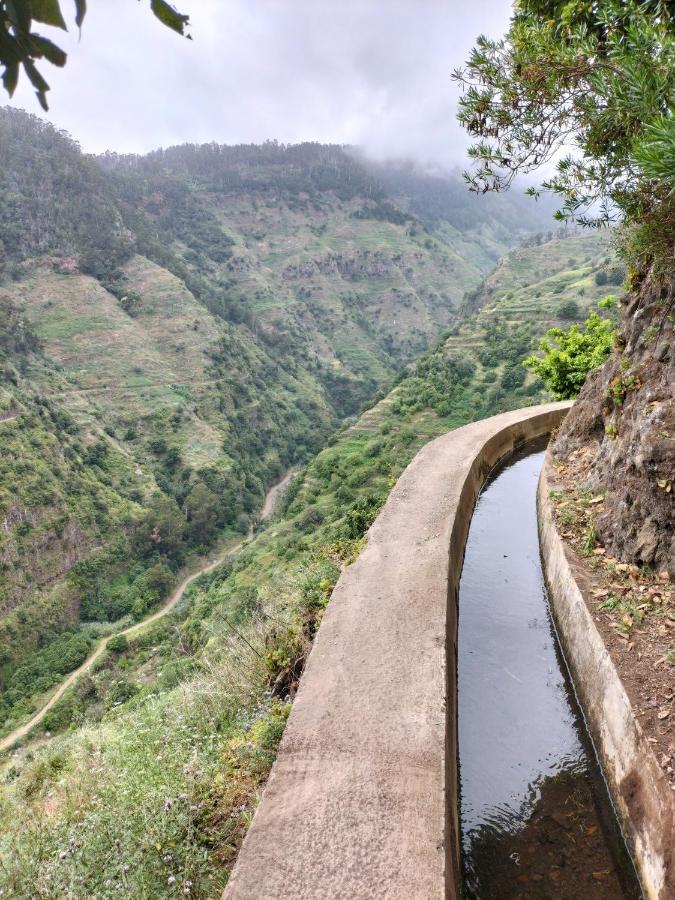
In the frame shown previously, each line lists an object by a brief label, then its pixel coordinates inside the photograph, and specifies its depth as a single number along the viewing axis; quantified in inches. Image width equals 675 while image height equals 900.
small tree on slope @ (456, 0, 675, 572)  144.6
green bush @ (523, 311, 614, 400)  454.3
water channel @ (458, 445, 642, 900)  114.0
